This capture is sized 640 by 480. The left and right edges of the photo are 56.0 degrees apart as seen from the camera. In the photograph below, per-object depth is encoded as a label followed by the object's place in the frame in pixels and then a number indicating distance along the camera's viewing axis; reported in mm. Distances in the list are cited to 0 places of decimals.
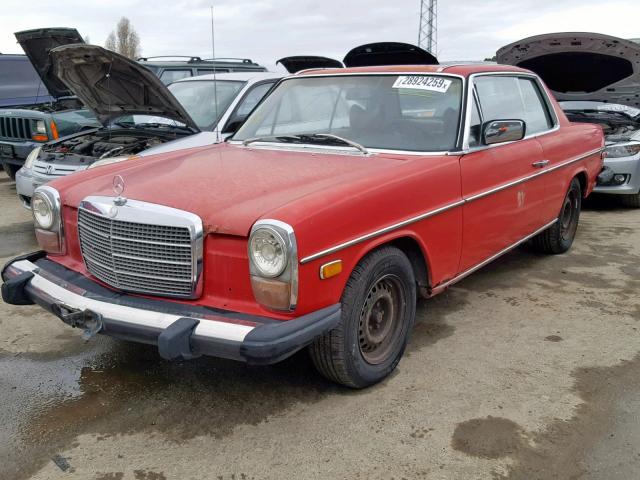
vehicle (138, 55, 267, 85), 10070
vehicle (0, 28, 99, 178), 7484
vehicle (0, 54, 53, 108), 11102
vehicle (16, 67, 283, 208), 6012
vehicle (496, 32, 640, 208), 7289
